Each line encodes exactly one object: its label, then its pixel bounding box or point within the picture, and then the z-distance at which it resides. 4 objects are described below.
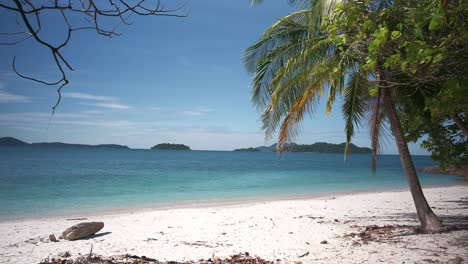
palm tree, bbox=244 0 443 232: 6.46
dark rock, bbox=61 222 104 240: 7.30
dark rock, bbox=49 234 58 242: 7.23
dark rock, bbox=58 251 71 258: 5.70
